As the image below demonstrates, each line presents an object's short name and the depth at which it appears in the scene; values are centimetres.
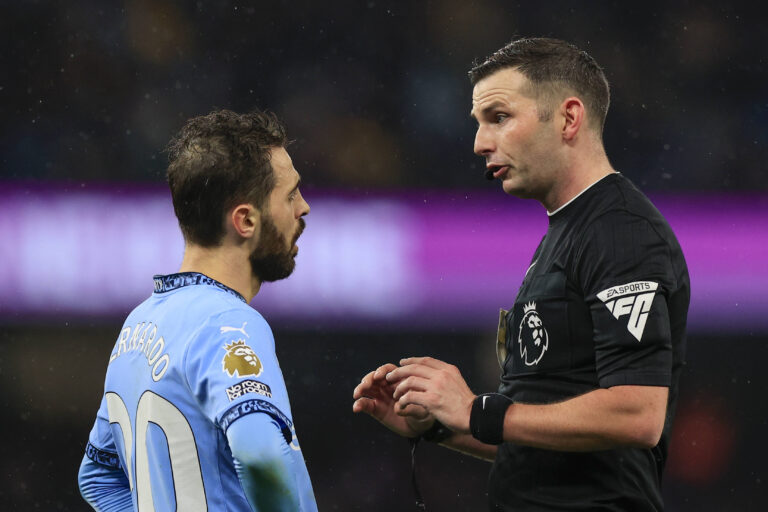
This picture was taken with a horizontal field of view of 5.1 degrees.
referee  1168
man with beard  1160
